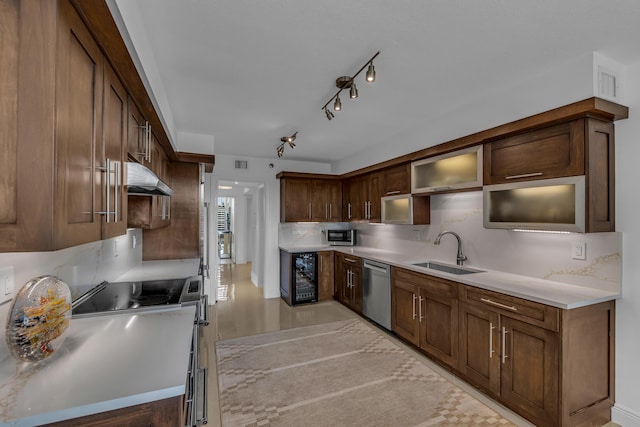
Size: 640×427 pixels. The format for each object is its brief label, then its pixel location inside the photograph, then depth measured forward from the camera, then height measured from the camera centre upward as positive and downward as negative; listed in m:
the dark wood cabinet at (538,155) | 2.05 +0.47
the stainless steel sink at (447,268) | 3.18 -0.61
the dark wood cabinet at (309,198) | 5.10 +0.29
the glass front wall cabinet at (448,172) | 2.82 +0.47
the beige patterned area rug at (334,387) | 2.17 -1.49
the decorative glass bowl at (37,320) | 1.07 -0.41
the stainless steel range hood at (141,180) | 1.49 +0.18
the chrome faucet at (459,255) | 3.30 -0.45
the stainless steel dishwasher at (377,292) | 3.66 -1.02
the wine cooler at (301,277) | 4.83 -1.05
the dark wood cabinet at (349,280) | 4.32 -1.03
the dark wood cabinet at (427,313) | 2.74 -1.02
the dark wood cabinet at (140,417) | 0.89 -0.64
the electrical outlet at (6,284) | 1.14 -0.28
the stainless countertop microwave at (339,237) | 5.45 -0.42
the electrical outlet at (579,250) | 2.26 -0.27
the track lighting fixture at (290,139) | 3.81 +0.99
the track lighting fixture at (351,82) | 1.97 +1.03
